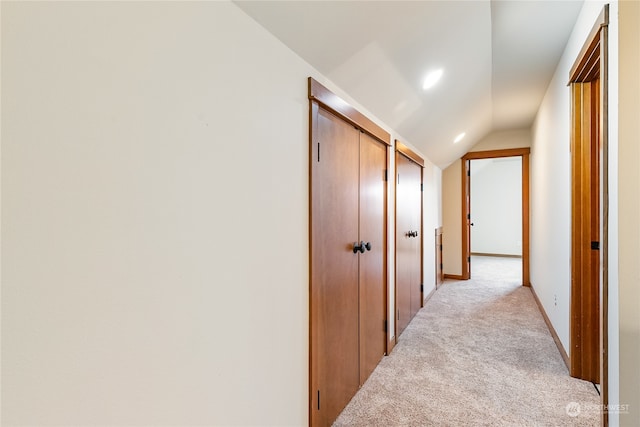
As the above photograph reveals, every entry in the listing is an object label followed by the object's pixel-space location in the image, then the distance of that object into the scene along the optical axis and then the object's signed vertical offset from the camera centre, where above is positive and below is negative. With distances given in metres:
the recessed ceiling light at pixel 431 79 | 2.27 +1.01
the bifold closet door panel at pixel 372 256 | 2.12 -0.30
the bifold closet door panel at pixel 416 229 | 3.33 -0.17
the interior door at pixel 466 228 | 5.17 -0.22
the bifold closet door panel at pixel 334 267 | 1.57 -0.29
